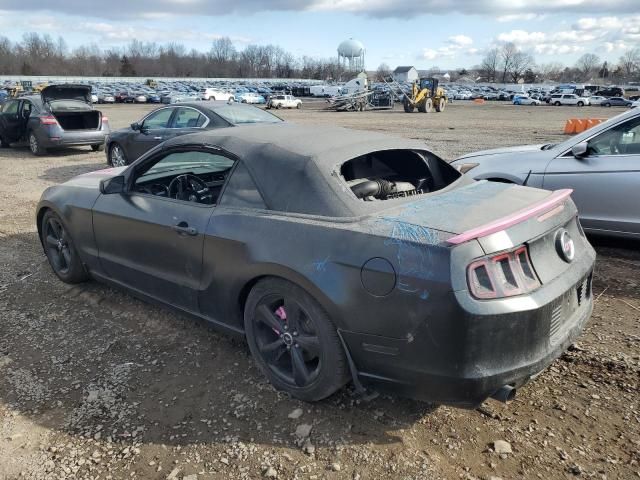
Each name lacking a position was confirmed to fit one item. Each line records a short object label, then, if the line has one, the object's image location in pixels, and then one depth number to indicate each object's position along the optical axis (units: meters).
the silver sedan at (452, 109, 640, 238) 5.07
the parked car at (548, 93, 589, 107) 57.72
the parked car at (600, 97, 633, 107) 54.58
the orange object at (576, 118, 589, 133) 20.34
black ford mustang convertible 2.45
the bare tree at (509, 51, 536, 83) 144.50
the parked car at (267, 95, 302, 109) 49.94
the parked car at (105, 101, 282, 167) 8.70
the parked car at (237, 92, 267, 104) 58.63
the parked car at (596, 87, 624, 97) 69.04
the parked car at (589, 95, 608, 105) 57.72
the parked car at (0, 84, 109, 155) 13.10
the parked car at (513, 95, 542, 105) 61.44
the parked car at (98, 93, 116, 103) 60.50
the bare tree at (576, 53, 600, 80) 154.60
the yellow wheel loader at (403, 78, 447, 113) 39.97
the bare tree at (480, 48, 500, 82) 147.38
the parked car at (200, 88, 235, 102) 57.04
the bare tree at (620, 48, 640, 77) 140.50
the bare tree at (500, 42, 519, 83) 147.75
